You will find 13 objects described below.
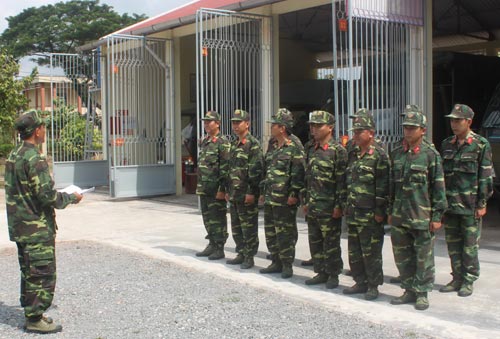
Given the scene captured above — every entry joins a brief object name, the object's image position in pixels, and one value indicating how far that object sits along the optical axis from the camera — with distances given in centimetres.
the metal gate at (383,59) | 855
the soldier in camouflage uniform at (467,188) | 570
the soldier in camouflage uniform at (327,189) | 597
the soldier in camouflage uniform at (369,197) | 554
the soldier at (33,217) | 484
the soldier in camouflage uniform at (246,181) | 693
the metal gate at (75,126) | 1526
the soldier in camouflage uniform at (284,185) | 639
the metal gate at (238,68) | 1145
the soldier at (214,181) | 736
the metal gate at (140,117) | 1353
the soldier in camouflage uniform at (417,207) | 527
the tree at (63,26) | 4062
